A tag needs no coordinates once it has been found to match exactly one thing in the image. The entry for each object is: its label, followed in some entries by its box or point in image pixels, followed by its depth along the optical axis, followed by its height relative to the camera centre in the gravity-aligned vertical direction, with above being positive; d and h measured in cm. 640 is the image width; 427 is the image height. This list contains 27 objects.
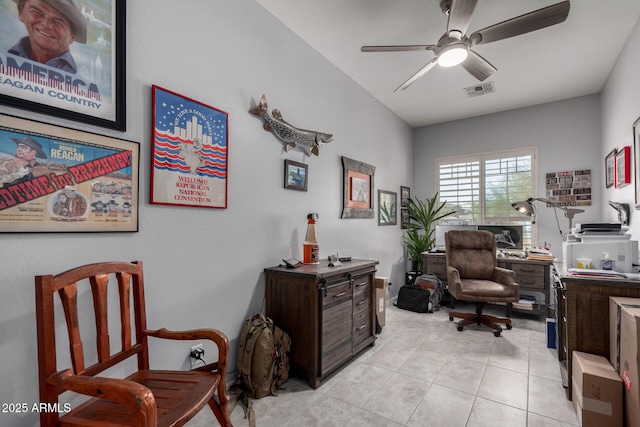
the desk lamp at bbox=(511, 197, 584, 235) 381 +14
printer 215 -21
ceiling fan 191 +133
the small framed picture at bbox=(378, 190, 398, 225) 430 +15
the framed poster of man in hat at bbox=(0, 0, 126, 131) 128 +74
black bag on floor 395 -109
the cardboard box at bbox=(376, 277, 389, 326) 329 -88
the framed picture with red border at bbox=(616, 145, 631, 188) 281 +52
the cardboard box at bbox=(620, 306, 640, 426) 144 -73
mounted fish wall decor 242 +77
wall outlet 197 -90
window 454 +54
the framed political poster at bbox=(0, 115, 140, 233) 126 +17
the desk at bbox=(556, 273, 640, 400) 193 -61
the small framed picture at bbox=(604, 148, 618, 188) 330 +60
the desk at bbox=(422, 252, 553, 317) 369 -73
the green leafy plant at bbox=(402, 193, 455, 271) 464 -14
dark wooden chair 99 -59
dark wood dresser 219 -74
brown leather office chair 325 -69
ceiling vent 382 +170
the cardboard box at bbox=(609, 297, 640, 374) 171 -63
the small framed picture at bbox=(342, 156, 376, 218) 350 +36
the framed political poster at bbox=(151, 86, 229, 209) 179 +42
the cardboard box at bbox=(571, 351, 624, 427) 160 -98
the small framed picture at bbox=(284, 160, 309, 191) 268 +39
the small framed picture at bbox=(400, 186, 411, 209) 497 +37
